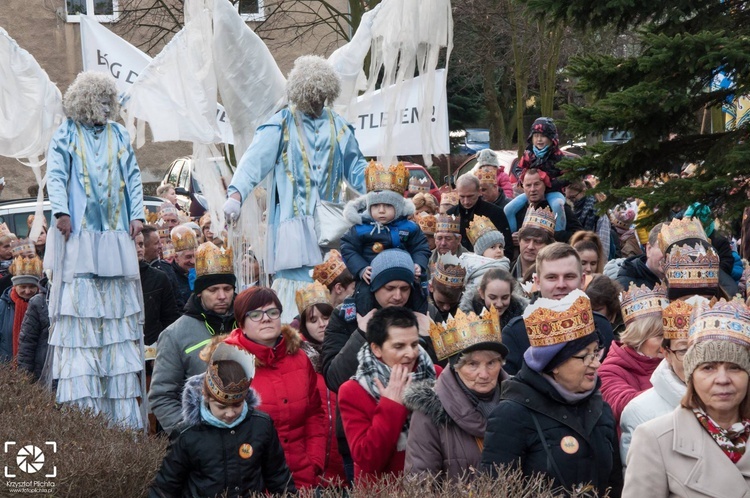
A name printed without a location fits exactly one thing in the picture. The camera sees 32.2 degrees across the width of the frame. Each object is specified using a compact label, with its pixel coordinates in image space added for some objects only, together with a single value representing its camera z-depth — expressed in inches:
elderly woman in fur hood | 219.0
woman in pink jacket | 241.9
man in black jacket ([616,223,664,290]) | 311.0
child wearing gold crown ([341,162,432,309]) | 322.3
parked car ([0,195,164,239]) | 740.0
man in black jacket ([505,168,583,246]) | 416.8
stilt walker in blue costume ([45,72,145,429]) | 383.6
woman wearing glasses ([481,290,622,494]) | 200.5
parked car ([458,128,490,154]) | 1425.0
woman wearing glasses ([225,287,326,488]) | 268.2
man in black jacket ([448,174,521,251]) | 443.5
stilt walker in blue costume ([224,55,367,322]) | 371.2
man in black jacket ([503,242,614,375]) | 266.4
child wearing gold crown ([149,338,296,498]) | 233.6
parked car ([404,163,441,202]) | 716.7
